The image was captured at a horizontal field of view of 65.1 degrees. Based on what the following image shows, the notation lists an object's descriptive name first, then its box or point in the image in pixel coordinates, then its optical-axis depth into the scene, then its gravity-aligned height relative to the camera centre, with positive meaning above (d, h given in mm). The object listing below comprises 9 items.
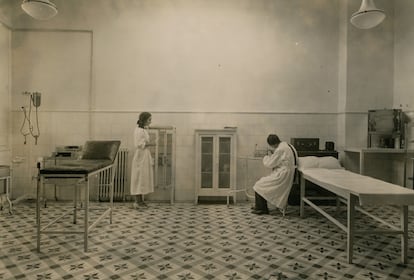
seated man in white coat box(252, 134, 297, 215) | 5438 -655
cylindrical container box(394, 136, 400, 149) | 6204 -3
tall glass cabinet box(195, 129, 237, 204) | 6273 -453
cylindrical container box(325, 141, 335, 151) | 6406 -104
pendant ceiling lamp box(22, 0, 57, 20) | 4692 +1896
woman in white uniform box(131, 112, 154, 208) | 6016 -472
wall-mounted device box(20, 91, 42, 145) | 6607 +220
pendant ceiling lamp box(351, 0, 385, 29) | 4846 +1916
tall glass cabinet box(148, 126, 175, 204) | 6332 -433
